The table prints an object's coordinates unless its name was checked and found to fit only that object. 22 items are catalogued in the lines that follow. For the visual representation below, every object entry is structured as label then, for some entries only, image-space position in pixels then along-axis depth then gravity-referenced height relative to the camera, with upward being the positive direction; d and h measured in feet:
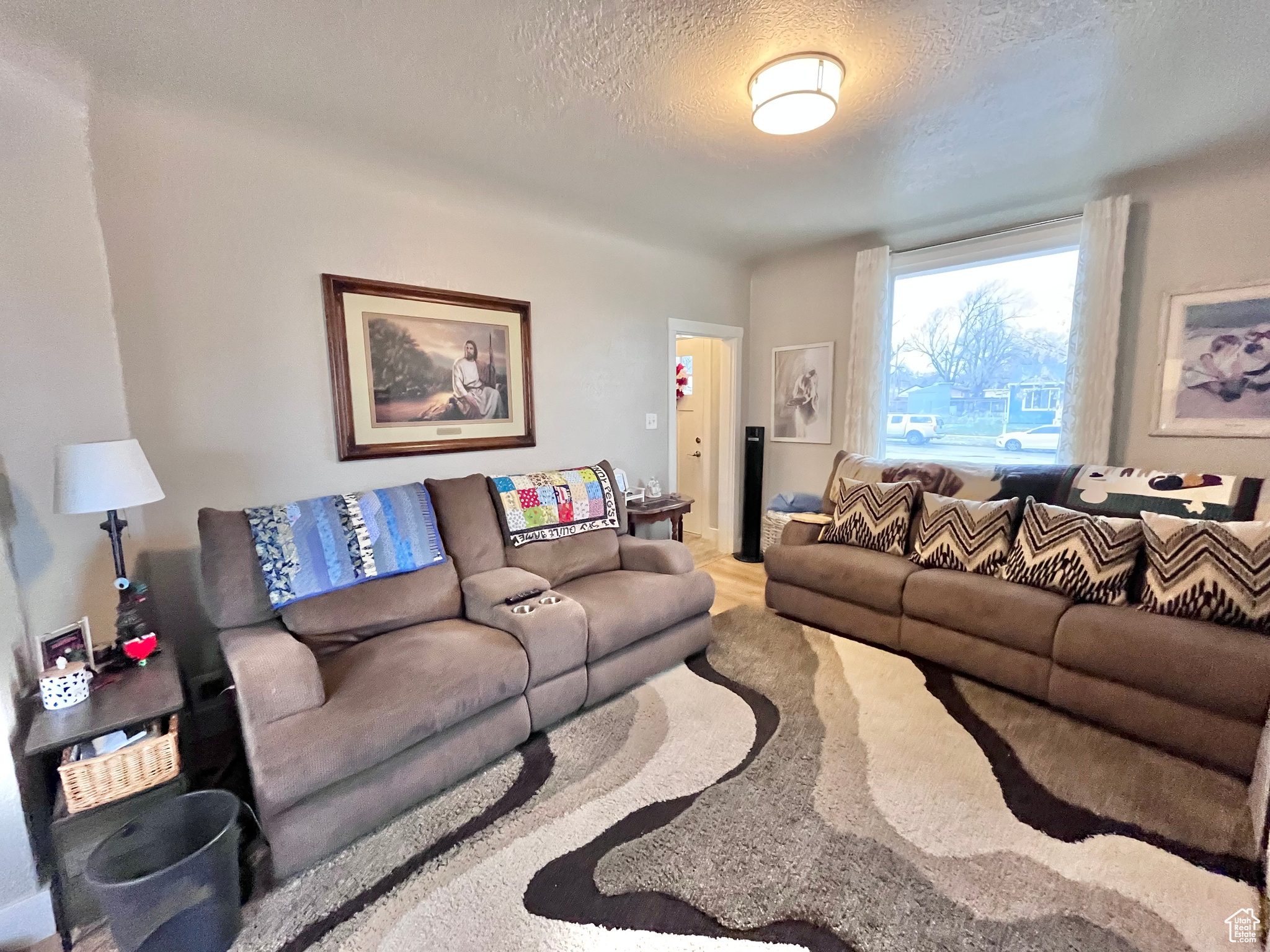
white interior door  16.89 -0.55
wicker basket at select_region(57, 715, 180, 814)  4.50 -3.08
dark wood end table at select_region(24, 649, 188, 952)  4.54 -3.37
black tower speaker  15.03 -2.42
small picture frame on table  5.10 -2.20
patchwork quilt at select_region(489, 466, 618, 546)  9.25 -1.59
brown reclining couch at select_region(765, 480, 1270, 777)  6.32 -3.33
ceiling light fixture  5.93 +3.69
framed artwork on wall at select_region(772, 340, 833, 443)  14.19 +0.57
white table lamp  5.24 -0.58
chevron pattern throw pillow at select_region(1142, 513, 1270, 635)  6.73 -2.12
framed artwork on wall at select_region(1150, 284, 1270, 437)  8.80 +0.79
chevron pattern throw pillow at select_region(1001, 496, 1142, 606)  7.72 -2.15
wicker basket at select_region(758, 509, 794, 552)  13.09 -2.76
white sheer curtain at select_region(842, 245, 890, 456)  12.64 +1.45
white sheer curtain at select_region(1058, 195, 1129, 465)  9.74 +1.46
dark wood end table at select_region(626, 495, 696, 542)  12.10 -2.21
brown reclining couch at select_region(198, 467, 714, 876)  5.21 -2.94
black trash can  4.10 -3.78
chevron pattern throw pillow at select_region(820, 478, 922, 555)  10.21 -2.02
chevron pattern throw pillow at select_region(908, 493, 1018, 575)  8.97 -2.13
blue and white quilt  6.86 -1.69
